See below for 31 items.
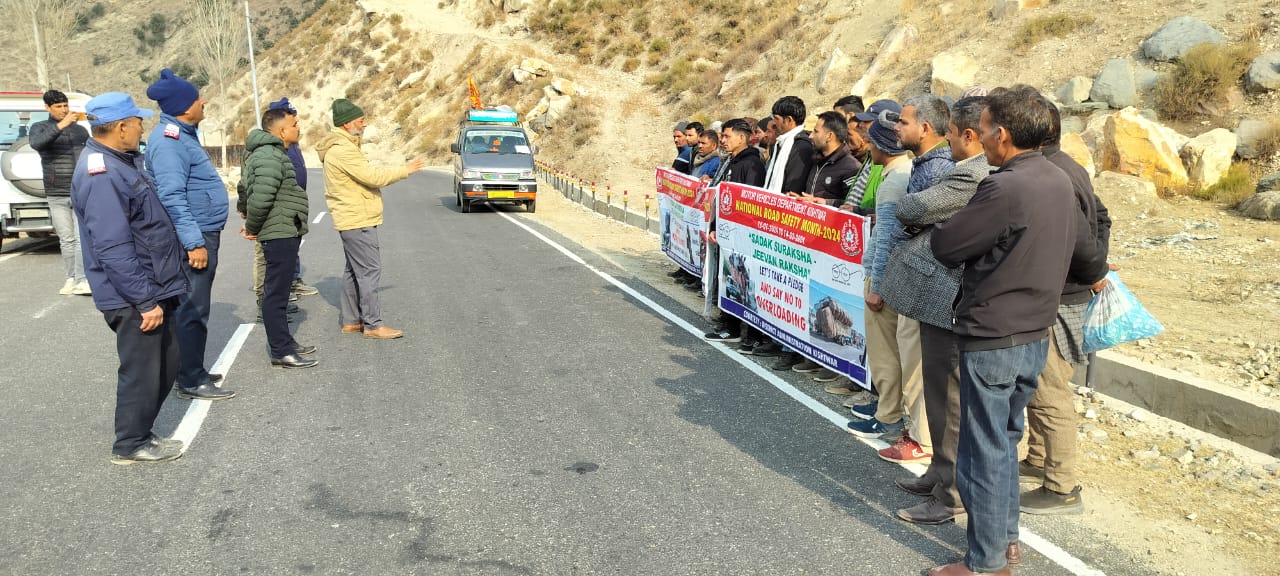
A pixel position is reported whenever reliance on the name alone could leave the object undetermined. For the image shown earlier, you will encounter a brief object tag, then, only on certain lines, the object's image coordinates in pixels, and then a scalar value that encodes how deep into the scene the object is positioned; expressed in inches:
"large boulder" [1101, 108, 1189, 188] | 574.9
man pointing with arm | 286.8
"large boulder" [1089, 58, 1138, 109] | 722.8
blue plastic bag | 174.6
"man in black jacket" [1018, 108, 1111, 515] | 164.9
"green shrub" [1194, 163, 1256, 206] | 528.4
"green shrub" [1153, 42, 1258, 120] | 677.9
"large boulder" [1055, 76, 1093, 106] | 746.2
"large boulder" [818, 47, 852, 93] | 1142.3
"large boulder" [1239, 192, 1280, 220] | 480.1
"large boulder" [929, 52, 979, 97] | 872.9
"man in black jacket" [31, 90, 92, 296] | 385.1
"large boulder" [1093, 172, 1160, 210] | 538.0
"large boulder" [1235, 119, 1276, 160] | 593.0
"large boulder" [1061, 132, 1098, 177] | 597.6
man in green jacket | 264.8
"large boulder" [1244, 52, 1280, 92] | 661.9
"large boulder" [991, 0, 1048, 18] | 1008.9
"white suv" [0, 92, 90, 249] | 452.1
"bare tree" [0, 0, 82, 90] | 1577.3
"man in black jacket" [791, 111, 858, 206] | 253.0
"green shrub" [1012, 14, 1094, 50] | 904.9
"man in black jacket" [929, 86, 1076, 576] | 128.0
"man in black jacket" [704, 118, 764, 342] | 306.8
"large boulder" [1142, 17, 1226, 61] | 752.3
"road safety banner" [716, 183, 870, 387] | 229.8
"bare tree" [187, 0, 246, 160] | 1979.6
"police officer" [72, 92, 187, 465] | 180.7
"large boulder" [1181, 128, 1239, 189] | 567.5
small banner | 367.2
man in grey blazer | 149.9
